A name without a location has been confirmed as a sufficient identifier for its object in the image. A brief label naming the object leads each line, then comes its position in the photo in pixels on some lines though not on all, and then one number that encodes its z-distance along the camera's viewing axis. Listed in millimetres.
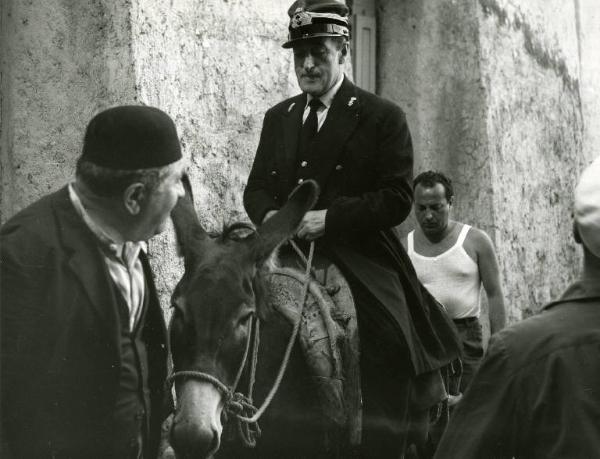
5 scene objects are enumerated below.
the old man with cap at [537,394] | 2346
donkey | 3437
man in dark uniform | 4555
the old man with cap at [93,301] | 2895
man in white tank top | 6461
